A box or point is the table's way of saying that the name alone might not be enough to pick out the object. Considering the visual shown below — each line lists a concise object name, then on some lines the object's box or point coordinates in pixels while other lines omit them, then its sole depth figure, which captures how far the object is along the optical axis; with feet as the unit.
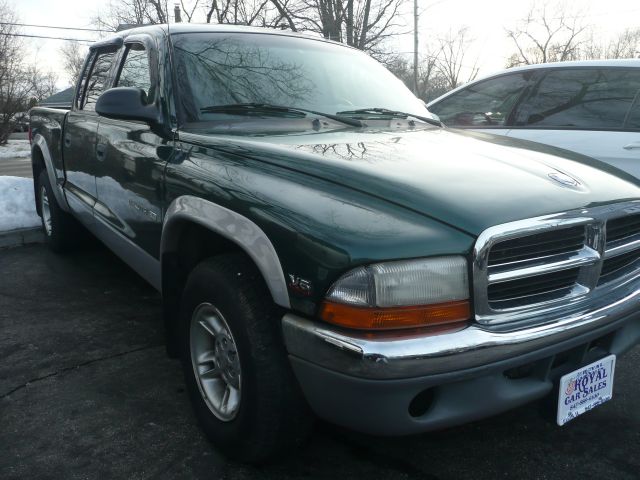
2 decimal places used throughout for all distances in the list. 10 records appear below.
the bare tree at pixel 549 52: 161.33
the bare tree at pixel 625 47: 169.58
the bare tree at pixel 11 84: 81.51
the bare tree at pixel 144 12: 98.17
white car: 14.23
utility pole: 94.22
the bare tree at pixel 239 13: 83.87
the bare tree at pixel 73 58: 148.01
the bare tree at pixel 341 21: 84.64
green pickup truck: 5.71
